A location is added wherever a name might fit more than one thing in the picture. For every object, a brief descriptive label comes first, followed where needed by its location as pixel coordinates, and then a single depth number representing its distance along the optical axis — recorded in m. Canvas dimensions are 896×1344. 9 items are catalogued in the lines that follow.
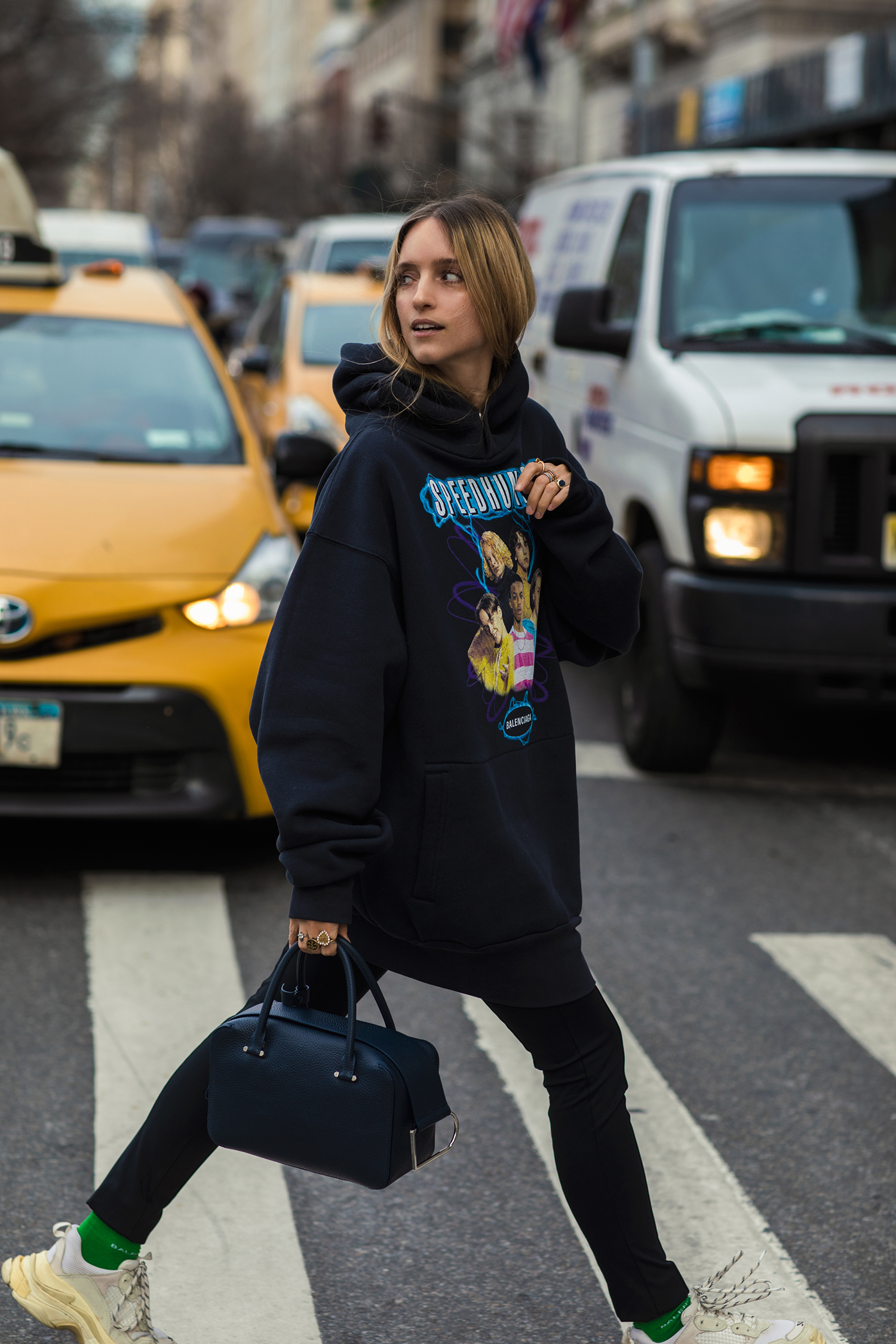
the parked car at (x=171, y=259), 34.78
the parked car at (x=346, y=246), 15.99
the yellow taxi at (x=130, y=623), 4.99
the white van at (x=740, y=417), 6.16
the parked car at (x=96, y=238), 19.45
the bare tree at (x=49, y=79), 32.41
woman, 2.42
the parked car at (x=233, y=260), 20.67
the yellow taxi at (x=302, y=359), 10.05
